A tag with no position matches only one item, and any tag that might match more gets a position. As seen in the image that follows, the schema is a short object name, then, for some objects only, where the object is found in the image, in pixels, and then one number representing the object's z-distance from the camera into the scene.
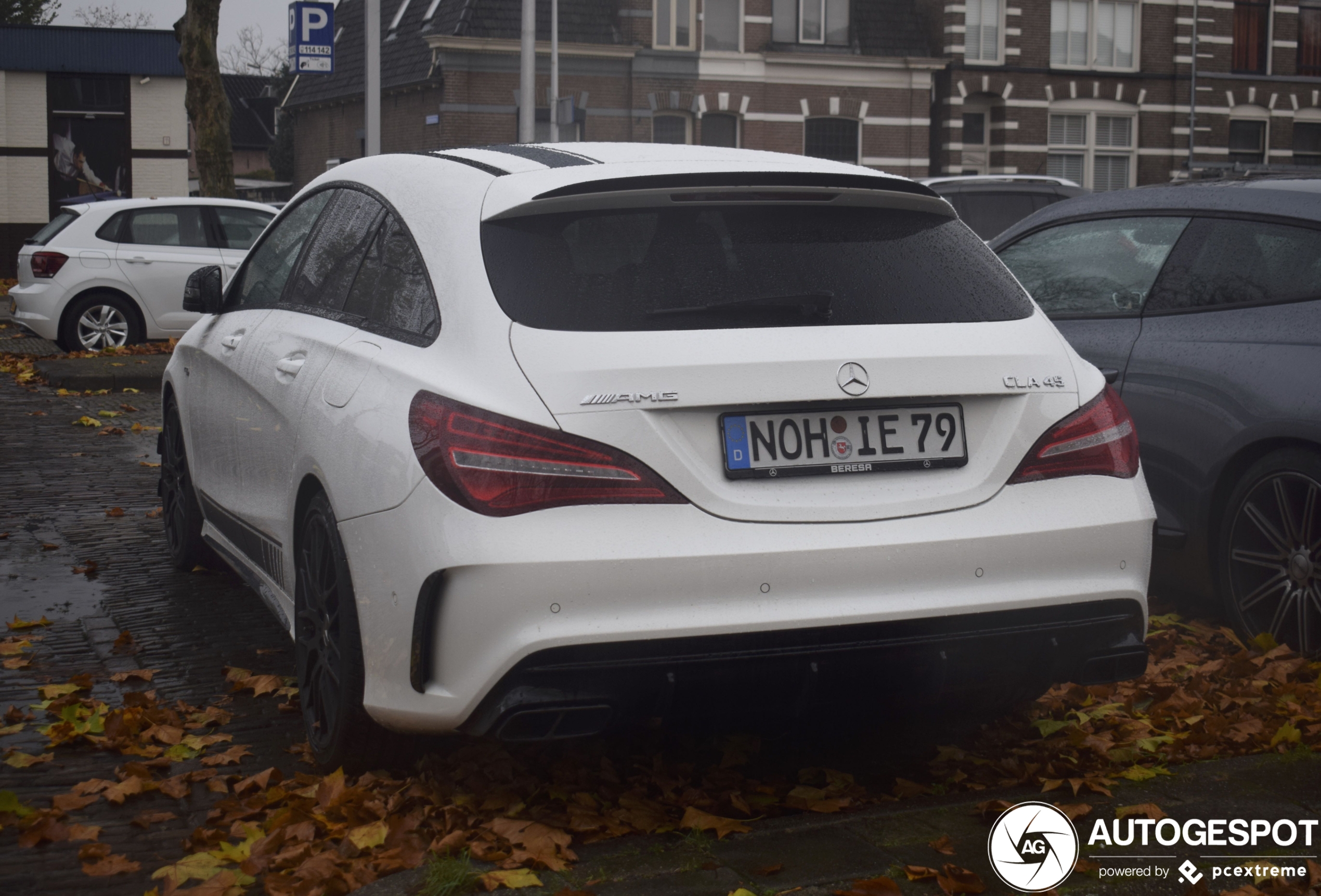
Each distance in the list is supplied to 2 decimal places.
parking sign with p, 16.77
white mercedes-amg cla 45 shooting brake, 3.28
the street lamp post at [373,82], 17.09
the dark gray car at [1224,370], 4.95
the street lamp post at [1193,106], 42.19
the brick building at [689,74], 36.97
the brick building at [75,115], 30.94
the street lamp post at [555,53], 33.62
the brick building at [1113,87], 41.06
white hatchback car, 15.92
